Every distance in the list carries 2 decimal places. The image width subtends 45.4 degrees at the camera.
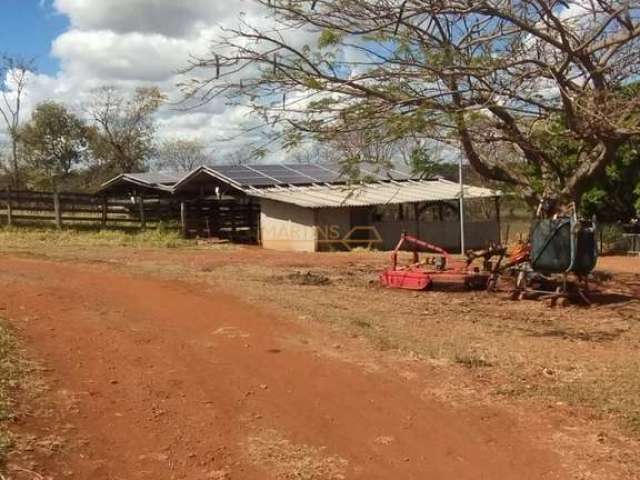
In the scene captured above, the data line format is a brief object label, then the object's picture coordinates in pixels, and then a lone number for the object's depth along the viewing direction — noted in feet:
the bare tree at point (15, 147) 160.18
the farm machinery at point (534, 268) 38.52
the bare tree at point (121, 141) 168.66
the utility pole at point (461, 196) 53.86
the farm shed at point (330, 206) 85.15
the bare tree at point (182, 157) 197.67
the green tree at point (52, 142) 164.96
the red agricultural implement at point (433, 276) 44.24
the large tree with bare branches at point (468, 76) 31.89
